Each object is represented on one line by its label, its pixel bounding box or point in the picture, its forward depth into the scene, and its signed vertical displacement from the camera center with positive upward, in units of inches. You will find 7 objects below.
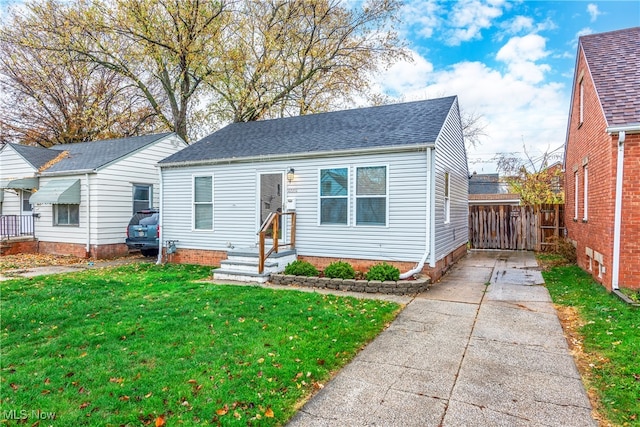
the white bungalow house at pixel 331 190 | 302.7 +20.3
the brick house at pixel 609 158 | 236.7 +40.8
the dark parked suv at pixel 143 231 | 446.9 -26.9
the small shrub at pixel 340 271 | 289.4 -50.2
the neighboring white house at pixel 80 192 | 454.9 +25.1
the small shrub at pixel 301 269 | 307.7 -51.9
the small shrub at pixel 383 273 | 276.7 -49.3
